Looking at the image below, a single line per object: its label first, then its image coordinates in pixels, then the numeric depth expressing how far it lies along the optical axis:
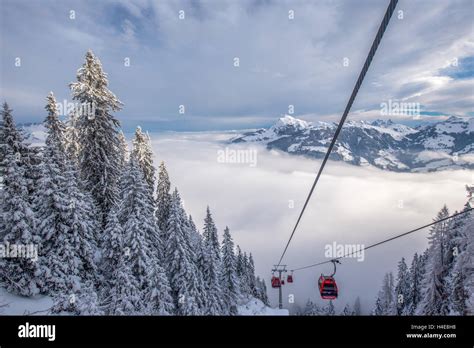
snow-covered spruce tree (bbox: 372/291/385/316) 67.59
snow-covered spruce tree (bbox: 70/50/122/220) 23.95
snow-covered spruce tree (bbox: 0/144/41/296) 15.53
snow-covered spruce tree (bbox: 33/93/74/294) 17.05
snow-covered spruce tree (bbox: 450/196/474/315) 17.91
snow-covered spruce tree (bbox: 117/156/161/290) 20.16
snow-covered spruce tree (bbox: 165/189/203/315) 23.56
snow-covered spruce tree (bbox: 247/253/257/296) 51.62
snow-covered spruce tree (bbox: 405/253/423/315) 32.94
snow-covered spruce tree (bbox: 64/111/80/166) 32.17
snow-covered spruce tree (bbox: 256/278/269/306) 58.16
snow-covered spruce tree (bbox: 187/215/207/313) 25.43
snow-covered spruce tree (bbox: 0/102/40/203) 18.19
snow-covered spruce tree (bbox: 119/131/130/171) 27.21
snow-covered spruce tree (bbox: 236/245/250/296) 44.26
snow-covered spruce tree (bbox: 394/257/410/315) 37.88
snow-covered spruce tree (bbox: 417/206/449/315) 23.75
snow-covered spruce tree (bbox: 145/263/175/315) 19.20
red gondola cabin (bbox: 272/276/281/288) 29.47
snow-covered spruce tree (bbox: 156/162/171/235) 34.84
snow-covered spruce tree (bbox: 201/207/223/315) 27.98
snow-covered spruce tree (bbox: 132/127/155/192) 31.67
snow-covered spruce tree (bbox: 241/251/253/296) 45.41
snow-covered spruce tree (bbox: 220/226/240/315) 34.81
